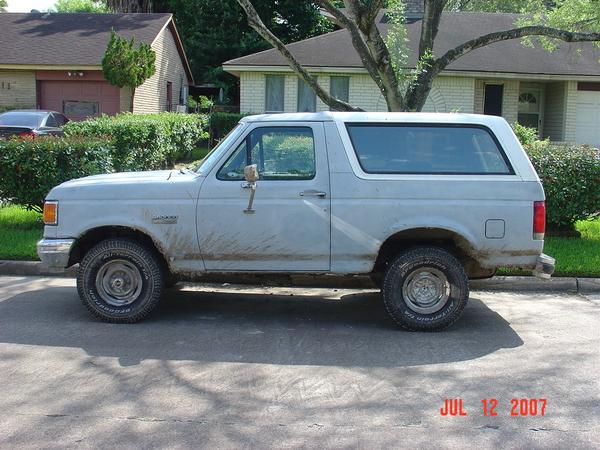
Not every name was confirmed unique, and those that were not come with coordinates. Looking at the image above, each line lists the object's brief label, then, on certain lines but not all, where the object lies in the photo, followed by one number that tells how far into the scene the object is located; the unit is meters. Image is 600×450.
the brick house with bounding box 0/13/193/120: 24.66
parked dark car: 18.03
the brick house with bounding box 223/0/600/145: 22.08
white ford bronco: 6.31
